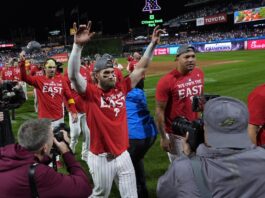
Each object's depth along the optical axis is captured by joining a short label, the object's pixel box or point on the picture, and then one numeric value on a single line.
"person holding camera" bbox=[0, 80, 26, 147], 2.88
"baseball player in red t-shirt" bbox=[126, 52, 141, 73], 9.46
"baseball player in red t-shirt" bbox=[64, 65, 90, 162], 4.88
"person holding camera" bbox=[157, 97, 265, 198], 1.31
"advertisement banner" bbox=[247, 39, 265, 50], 24.39
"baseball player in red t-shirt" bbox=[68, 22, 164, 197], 2.67
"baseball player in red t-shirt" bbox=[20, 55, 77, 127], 4.77
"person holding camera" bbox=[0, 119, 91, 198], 1.69
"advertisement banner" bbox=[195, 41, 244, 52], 26.01
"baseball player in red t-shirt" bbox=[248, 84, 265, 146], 2.32
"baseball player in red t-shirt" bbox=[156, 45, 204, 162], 3.20
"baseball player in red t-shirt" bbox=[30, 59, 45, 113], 8.30
